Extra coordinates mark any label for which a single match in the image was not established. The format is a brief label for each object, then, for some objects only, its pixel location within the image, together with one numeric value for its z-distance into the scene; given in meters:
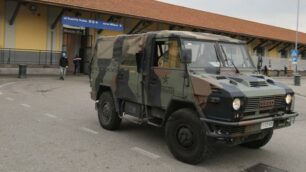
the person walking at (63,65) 22.73
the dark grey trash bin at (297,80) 29.24
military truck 5.98
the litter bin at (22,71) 21.98
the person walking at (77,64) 27.29
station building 24.47
